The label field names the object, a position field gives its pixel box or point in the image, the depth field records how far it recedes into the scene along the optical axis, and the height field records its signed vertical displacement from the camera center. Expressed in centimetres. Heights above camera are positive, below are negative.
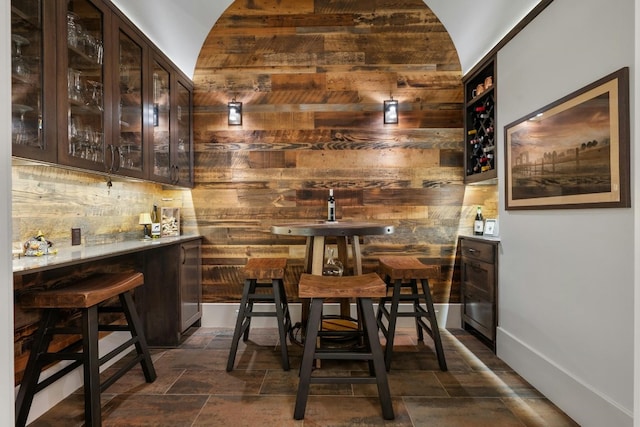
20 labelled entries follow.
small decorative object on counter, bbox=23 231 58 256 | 187 -18
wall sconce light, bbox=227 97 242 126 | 348 +97
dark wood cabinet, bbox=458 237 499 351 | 276 -63
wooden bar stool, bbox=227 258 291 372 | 252 -63
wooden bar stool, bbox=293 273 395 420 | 191 -71
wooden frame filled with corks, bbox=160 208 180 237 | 325 -9
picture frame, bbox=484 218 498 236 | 318 -15
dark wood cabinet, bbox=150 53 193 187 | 281 +76
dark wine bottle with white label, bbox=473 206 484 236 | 335 -13
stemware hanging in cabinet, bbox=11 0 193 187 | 163 +71
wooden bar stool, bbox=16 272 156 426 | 173 -68
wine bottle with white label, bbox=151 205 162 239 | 310 -10
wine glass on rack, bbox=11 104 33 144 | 156 +39
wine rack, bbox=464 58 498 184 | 296 +79
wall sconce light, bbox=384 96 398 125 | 342 +97
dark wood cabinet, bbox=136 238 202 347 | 288 -69
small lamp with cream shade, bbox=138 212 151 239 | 299 -7
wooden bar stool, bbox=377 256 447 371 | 246 -64
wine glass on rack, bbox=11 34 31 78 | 158 +69
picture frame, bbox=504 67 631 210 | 162 +33
